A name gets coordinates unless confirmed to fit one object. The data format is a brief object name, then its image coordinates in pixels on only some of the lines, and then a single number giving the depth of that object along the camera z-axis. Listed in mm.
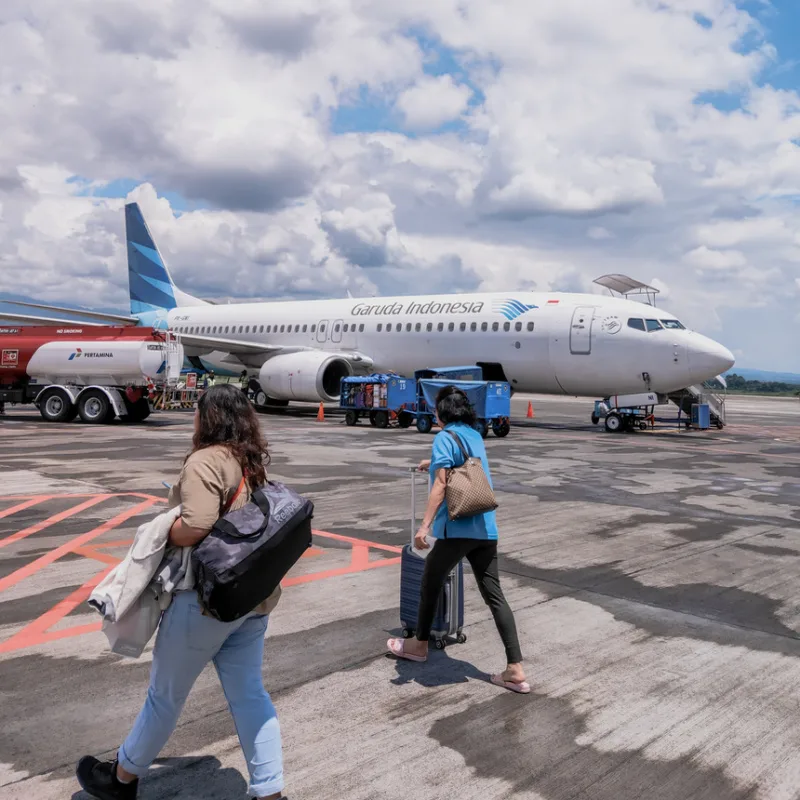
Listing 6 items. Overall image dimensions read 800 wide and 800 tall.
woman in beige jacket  3230
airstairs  24562
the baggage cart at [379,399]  22875
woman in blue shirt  4754
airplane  21969
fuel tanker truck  22031
